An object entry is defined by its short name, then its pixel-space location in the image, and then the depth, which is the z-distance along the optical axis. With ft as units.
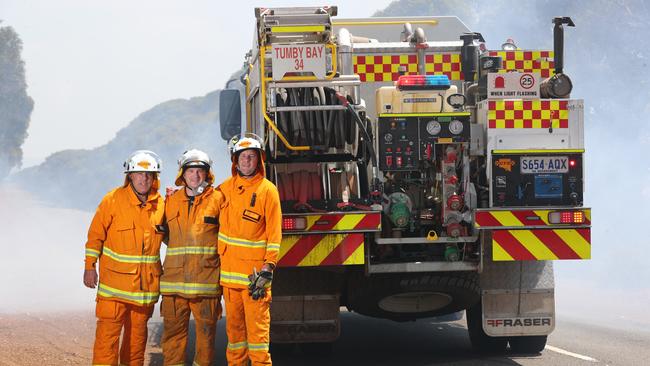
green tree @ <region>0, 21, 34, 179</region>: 201.98
